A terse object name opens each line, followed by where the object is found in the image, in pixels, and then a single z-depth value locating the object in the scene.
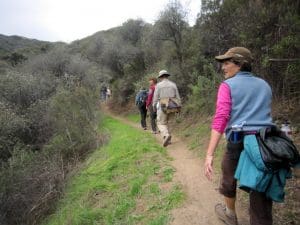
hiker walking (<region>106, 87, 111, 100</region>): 19.74
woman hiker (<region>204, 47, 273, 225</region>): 2.24
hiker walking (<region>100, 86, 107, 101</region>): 18.70
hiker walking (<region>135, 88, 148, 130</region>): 9.63
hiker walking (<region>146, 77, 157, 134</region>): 8.02
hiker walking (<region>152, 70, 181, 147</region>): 6.23
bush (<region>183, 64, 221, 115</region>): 7.81
